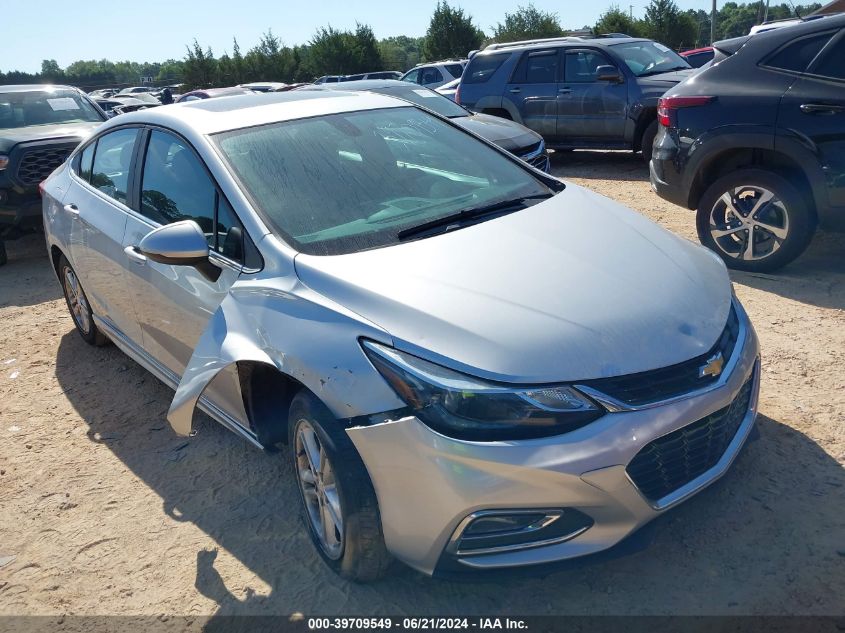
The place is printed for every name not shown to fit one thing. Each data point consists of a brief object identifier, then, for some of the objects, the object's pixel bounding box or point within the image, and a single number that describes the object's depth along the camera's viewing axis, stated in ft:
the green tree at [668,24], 128.57
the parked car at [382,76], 92.58
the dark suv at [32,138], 25.61
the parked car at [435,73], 64.08
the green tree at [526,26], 141.28
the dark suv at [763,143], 16.17
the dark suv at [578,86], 32.94
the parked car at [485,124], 26.08
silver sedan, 7.38
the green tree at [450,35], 143.64
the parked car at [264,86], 78.02
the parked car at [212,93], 60.39
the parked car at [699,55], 57.00
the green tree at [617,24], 129.59
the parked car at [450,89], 46.89
